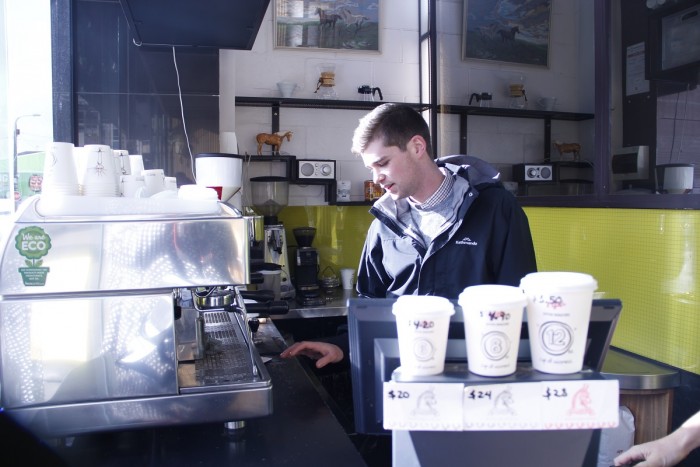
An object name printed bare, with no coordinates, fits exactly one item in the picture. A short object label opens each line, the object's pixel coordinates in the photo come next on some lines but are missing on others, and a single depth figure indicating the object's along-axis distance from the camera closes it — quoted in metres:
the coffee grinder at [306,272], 3.80
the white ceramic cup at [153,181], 1.76
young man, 1.84
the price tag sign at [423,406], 0.76
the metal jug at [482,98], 4.05
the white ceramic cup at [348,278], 4.02
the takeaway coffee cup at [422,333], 0.76
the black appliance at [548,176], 3.37
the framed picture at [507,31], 4.07
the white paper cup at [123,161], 1.68
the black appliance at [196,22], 2.18
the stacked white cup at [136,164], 1.88
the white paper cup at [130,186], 1.61
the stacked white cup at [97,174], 1.38
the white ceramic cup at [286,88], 3.91
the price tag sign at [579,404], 0.76
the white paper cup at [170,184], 1.98
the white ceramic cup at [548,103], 3.93
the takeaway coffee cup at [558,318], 0.75
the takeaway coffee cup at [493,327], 0.75
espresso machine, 1.16
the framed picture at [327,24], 4.05
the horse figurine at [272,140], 3.85
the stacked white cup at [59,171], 1.29
